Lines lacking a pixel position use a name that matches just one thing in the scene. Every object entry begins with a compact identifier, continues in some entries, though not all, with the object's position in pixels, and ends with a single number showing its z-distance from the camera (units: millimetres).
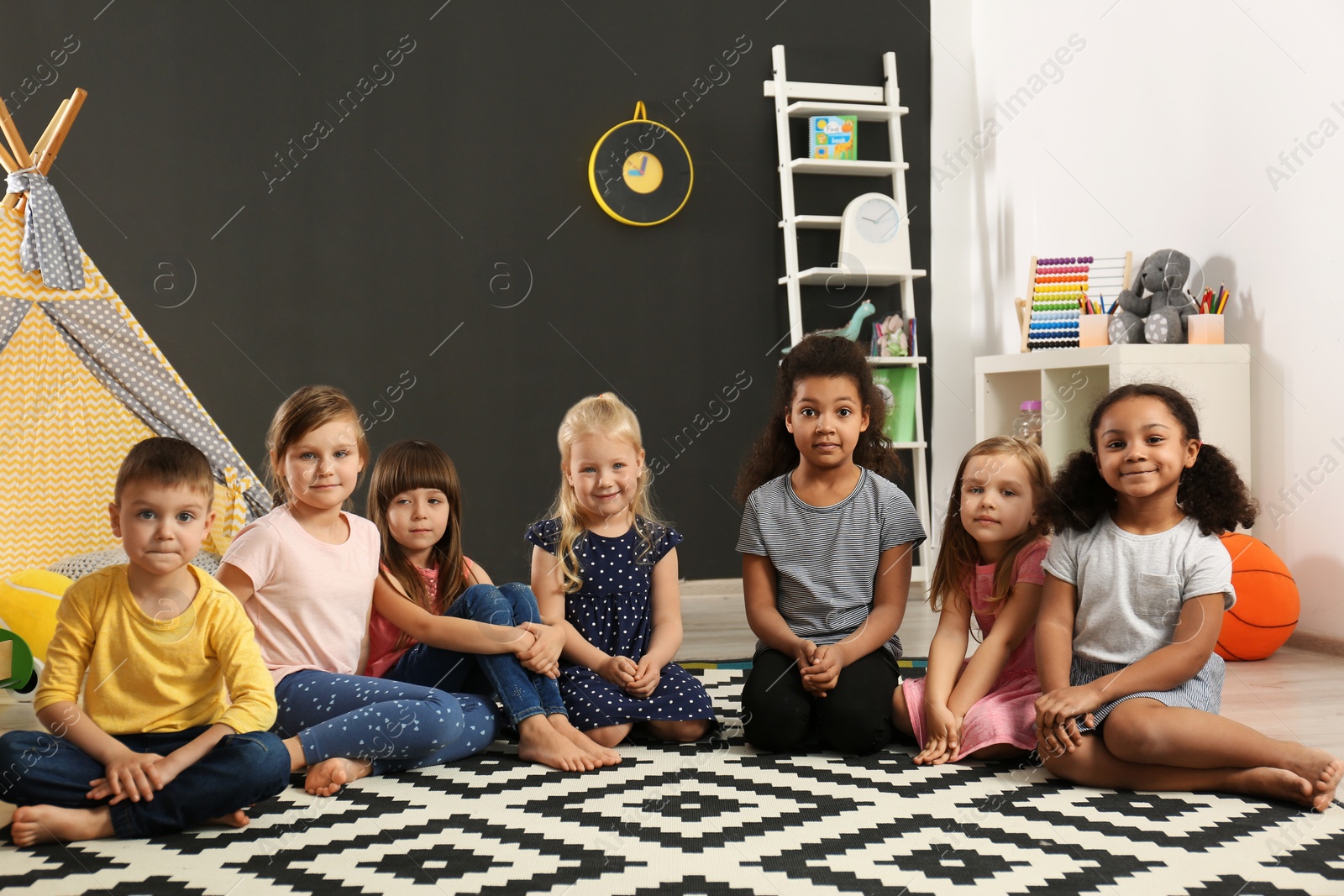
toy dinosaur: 3283
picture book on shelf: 3365
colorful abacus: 2947
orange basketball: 2211
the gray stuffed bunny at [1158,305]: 2510
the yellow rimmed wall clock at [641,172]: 3297
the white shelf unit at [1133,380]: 2445
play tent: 2434
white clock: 3332
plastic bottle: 2973
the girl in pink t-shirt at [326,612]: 1436
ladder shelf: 3305
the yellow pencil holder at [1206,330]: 2475
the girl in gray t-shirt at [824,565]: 1569
